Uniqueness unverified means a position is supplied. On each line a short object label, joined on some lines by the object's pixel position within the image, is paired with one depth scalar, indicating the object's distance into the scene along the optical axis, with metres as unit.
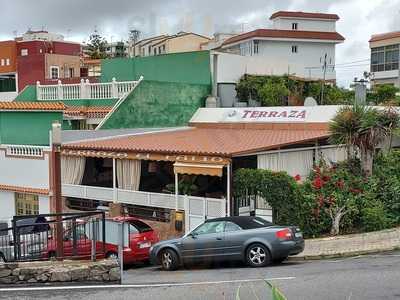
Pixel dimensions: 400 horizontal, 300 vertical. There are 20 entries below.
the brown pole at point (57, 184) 11.95
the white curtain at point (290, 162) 20.03
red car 12.09
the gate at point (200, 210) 19.48
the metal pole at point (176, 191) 20.53
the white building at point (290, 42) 54.69
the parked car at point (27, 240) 11.65
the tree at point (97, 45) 76.16
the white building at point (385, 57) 56.81
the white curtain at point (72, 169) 24.31
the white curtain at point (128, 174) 22.48
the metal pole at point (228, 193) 19.23
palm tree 19.83
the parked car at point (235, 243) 14.34
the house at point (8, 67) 48.06
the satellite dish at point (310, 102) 26.05
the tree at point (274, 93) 30.53
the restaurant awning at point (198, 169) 19.28
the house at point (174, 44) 54.16
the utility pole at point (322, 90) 32.90
